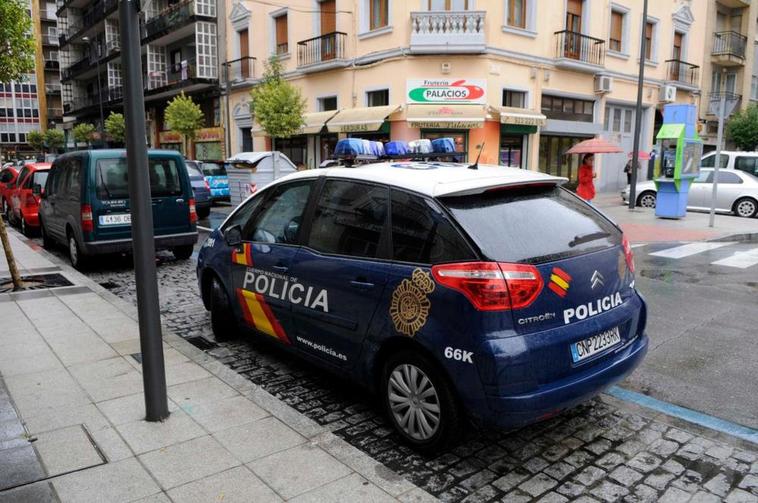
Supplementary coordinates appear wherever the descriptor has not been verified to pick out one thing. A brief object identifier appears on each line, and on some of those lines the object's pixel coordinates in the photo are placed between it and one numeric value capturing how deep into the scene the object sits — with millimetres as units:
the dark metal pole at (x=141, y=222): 3426
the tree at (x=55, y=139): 55828
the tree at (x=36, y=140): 61566
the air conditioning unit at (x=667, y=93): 26281
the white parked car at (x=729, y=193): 16719
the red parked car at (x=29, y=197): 13148
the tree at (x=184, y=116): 28156
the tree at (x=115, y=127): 37112
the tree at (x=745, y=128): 30703
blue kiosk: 15638
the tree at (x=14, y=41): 8836
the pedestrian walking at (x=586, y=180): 13141
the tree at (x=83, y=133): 43281
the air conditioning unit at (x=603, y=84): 23141
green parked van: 8672
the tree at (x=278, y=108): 21391
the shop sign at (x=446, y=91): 19734
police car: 3121
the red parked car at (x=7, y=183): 15801
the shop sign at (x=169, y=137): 33469
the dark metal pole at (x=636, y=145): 17906
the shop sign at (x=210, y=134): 29156
